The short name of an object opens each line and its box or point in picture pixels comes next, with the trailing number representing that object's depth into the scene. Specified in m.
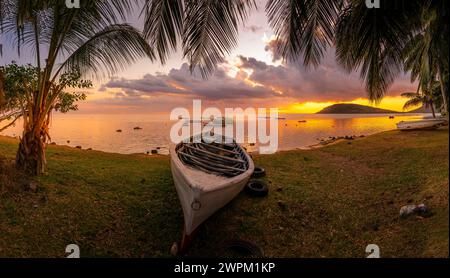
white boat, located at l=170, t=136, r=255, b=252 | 4.14
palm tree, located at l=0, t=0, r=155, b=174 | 6.36
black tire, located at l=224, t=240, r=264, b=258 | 4.60
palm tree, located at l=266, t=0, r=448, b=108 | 3.90
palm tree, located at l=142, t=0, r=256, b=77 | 4.64
